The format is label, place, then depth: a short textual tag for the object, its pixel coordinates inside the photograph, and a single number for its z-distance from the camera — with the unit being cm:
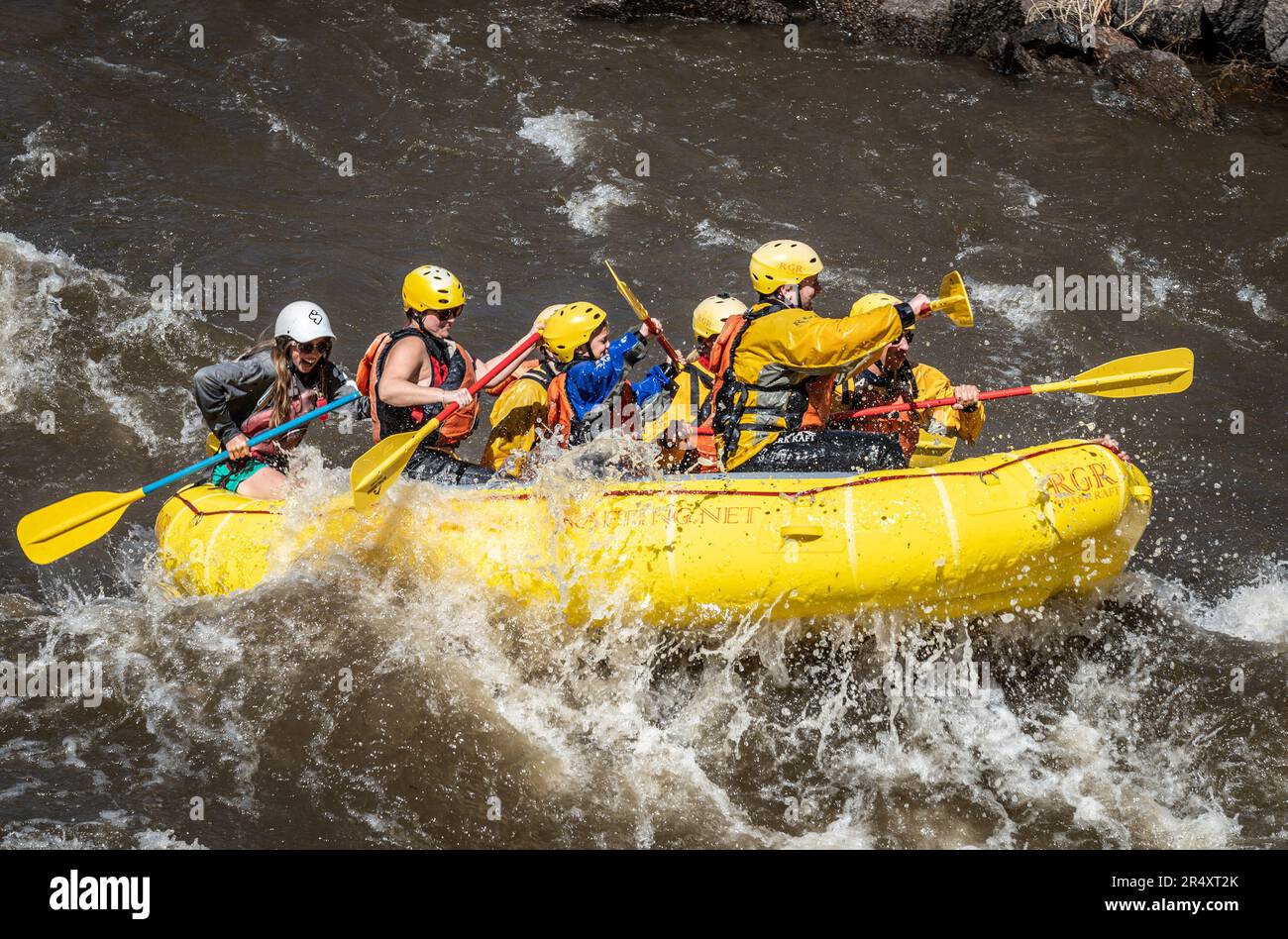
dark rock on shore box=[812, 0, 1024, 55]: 1294
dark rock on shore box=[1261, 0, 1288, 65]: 1233
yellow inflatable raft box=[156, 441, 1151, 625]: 596
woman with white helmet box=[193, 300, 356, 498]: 666
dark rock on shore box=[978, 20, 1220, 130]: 1212
